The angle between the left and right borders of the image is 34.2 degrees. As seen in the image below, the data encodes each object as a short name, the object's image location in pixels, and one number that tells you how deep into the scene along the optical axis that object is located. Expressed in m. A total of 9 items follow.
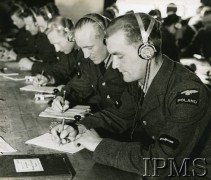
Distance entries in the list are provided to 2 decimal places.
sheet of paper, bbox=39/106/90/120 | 2.42
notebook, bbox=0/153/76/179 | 1.50
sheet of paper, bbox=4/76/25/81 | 3.68
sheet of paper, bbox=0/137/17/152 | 1.78
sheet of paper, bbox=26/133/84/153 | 1.84
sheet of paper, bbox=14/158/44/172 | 1.55
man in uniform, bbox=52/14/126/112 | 2.77
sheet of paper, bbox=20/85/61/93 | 3.14
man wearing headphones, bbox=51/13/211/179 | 1.62
